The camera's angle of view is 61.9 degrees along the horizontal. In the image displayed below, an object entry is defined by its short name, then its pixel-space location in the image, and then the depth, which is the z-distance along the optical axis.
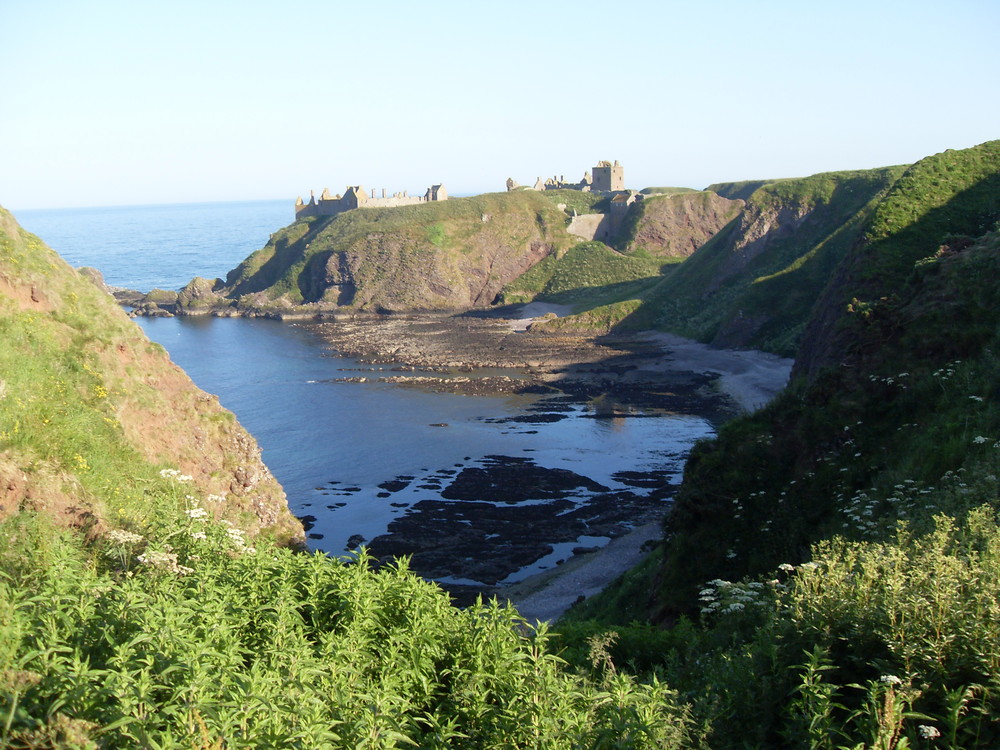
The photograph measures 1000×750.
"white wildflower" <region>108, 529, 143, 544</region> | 10.54
